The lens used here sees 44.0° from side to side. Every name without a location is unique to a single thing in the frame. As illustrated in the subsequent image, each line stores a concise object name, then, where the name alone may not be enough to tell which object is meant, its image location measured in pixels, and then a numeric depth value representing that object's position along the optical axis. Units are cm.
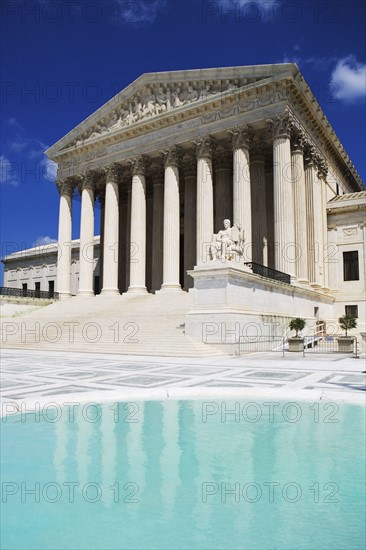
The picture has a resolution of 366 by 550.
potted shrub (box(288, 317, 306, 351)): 2241
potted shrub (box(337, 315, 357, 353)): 2235
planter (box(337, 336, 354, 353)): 2239
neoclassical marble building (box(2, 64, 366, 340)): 3106
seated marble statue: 2377
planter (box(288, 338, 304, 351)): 2241
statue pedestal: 2255
